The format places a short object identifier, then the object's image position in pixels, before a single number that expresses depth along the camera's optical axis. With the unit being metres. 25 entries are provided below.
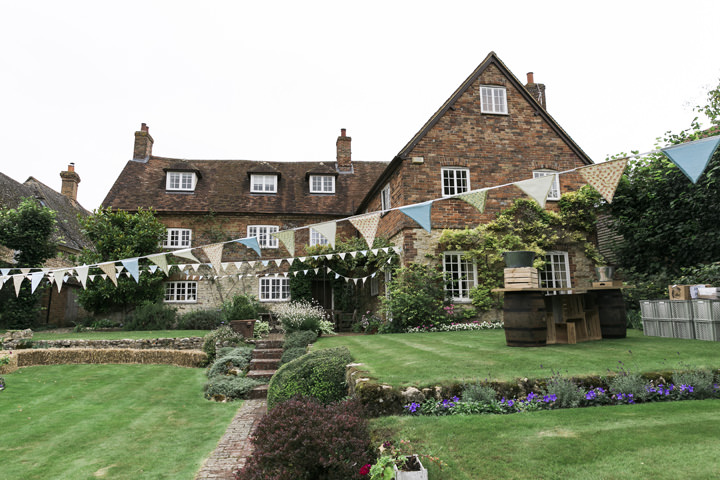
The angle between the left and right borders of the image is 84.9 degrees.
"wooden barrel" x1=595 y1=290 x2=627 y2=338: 7.52
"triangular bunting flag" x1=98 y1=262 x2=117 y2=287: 9.09
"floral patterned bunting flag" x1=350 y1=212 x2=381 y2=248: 7.20
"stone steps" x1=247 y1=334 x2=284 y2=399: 8.05
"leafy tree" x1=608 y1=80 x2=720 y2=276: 10.88
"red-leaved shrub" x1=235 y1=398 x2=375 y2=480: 3.03
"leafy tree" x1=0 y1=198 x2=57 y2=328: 16.19
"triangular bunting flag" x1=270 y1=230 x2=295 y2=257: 7.57
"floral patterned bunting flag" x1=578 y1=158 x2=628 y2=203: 5.69
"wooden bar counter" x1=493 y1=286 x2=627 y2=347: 6.68
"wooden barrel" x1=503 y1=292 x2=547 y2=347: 6.66
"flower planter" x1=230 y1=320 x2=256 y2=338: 12.70
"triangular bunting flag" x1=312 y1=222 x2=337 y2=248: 7.03
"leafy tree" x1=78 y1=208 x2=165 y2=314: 16.94
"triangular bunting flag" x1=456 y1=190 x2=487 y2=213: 6.94
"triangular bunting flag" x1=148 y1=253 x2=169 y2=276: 8.51
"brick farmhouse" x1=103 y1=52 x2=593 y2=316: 12.91
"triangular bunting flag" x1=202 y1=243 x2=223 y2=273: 8.26
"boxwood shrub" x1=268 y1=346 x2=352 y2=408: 5.21
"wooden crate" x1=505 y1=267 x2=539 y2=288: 6.61
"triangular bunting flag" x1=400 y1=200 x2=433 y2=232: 6.52
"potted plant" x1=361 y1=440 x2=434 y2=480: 2.59
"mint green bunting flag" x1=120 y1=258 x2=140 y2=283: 8.68
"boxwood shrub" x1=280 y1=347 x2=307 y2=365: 8.80
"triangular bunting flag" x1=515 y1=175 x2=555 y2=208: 6.27
